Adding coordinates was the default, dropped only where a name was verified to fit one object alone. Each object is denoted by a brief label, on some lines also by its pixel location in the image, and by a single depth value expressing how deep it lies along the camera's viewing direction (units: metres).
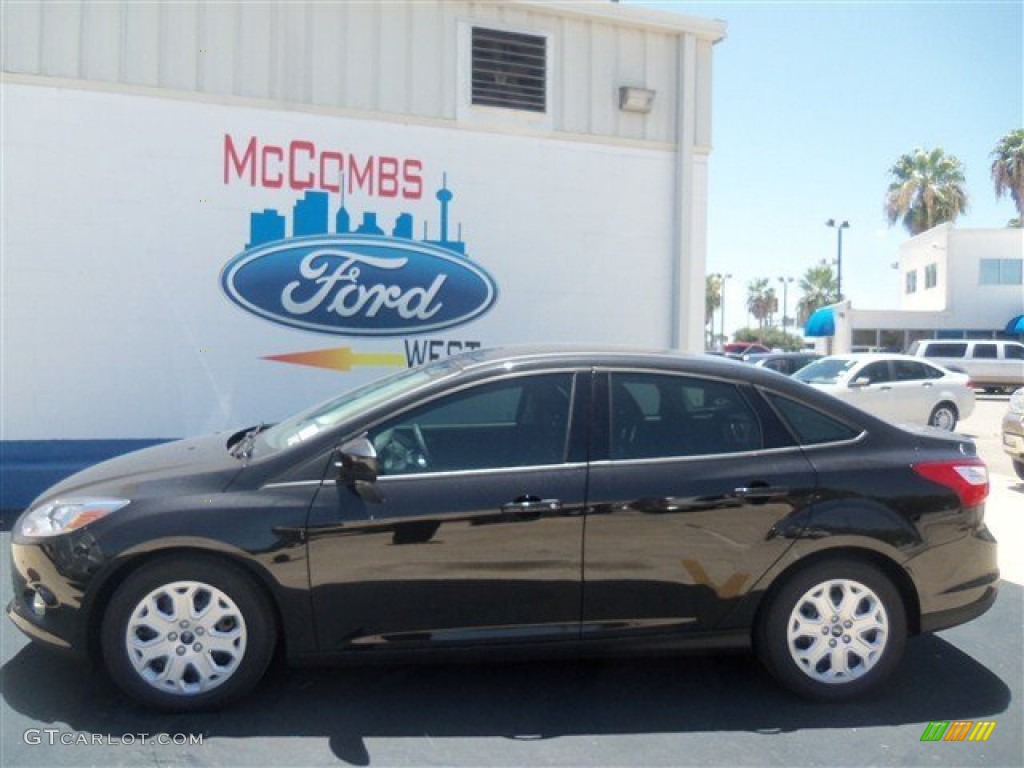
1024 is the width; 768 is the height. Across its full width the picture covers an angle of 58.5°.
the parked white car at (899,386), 14.33
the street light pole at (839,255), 42.03
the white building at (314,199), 7.51
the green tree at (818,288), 70.00
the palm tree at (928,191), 44.53
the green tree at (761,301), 89.94
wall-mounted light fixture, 8.95
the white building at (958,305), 35.91
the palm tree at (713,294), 80.81
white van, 27.09
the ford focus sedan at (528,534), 3.79
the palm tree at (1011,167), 42.31
